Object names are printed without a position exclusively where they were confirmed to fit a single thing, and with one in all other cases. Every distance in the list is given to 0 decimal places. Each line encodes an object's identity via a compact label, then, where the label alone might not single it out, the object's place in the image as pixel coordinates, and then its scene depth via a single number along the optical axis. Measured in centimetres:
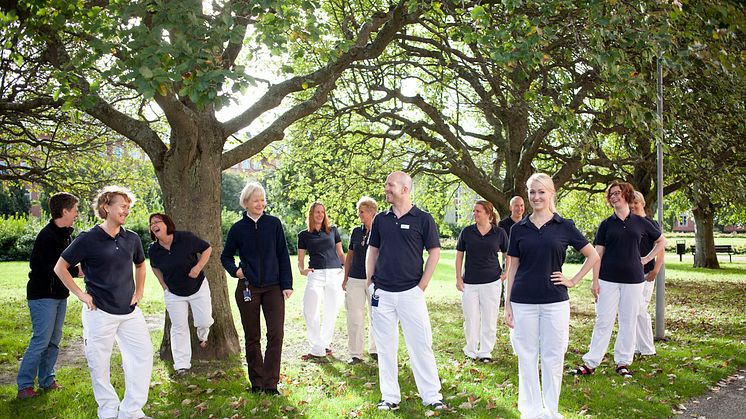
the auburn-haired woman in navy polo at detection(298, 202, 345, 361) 964
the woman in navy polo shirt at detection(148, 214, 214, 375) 809
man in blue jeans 712
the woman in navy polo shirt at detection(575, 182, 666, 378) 810
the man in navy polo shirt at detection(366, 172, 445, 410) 648
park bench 4185
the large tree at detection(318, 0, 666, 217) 721
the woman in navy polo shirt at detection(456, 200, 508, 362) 909
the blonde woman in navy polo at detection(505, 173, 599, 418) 582
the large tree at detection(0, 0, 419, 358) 623
